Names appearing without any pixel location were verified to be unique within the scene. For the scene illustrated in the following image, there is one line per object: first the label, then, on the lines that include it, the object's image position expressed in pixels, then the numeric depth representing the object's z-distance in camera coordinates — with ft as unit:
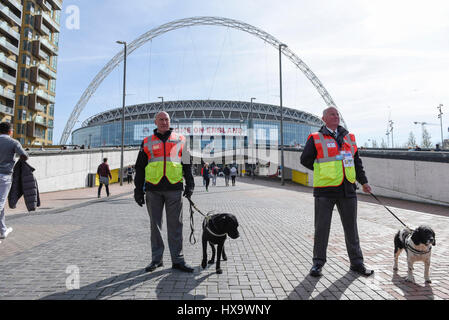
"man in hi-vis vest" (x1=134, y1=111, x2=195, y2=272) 11.62
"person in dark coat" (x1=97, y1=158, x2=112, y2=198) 41.27
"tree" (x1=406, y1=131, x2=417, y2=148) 179.22
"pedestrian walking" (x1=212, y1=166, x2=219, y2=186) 77.82
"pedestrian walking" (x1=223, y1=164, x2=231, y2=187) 70.56
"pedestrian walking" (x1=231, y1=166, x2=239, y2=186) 71.85
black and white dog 9.96
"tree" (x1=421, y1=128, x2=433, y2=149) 152.97
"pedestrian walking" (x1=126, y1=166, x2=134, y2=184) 78.34
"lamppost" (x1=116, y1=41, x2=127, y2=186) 73.71
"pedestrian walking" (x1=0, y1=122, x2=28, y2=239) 15.55
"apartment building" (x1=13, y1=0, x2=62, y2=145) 145.18
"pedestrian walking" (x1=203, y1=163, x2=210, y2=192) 57.98
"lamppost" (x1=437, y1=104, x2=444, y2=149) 157.14
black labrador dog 11.51
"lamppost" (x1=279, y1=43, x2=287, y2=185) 77.97
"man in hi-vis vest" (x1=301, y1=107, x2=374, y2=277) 11.33
